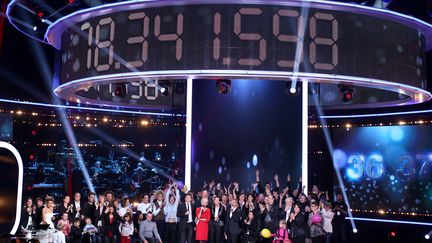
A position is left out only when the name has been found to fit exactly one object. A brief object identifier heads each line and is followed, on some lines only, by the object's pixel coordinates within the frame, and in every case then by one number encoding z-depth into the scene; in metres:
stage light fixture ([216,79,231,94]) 12.52
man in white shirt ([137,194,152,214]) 13.97
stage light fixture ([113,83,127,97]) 13.45
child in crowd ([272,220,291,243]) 12.38
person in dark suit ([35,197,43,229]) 12.47
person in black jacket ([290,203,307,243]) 12.48
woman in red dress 13.28
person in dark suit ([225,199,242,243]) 13.26
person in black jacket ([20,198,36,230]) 12.59
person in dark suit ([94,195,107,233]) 13.18
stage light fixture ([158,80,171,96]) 13.27
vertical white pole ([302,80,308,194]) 15.93
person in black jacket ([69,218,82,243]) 12.42
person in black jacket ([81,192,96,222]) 13.11
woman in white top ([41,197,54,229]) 12.25
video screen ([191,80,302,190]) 15.96
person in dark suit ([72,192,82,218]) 13.06
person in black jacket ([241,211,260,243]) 13.19
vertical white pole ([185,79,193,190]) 15.90
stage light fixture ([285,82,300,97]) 12.79
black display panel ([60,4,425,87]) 10.18
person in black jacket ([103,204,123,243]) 13.22
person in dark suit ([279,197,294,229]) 12.73
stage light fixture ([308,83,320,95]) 15.33
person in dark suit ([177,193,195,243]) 13.52
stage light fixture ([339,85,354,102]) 12.92
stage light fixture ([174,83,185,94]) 14.95
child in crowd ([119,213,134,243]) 13.32
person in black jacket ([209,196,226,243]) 13.51
